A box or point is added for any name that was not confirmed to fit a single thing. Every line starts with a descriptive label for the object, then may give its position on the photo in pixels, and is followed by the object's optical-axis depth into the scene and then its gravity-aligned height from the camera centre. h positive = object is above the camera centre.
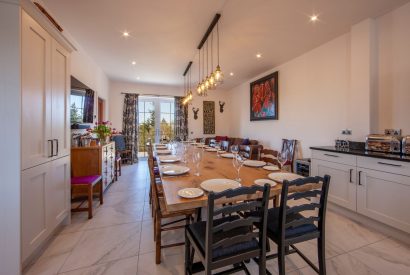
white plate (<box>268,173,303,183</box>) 1.52 -0.35
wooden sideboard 2.79 -0.40
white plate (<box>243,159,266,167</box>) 2.00 -0.31
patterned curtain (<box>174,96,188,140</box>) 6.75 +0.58
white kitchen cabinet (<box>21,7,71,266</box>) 1.49 +0.02
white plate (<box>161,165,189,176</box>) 1.67 -0.34
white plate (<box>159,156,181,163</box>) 2.24 -0.30
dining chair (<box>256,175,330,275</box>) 1.24 -0.65
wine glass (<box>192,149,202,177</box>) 1.74 -0.22
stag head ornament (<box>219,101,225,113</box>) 7.19 +1.16
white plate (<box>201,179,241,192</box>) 1.29 -0.37
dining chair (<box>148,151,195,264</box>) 1.62 -0.73
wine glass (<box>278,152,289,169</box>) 1.91 -0.25
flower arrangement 3.35 +0.07
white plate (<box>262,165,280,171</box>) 1.84 -0.33
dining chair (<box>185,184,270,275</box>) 1.04 -0.66
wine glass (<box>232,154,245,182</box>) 1.60 -0.22
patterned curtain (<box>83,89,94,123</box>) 3.59 +0.60
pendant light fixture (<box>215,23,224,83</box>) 2.74 +0.93
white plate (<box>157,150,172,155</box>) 2.92 -0.27
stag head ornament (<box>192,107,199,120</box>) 6.94 +0.94
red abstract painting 4.70 +1.07
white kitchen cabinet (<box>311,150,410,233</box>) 1.90 -0.59
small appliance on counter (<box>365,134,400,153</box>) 2.20 -0.09
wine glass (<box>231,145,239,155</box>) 1.75 -0.14
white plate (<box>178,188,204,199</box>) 1.17 -0.38
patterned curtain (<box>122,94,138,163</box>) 6.26 +0.43
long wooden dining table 1.11 -0.37
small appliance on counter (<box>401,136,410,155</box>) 2.10 -0.10
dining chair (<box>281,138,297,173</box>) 4.04 -0.31
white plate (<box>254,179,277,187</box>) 1.40 -0.36
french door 6.74 +0.61
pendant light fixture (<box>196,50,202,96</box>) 3.62 +1.77
